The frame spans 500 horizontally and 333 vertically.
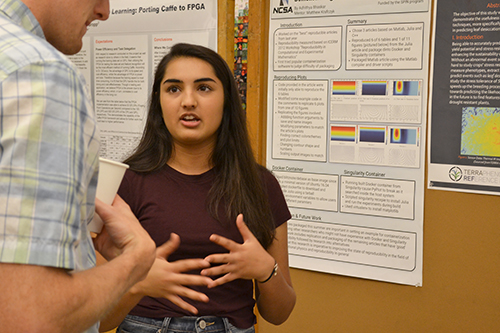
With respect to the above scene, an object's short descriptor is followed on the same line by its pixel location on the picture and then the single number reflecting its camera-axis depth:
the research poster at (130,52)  2.36
